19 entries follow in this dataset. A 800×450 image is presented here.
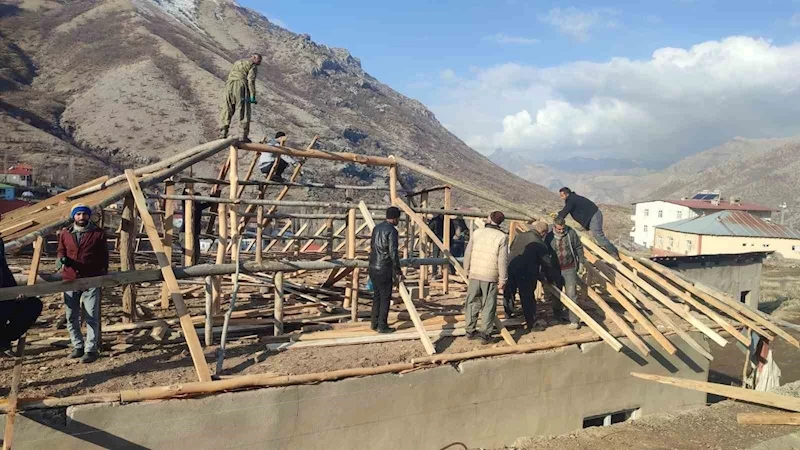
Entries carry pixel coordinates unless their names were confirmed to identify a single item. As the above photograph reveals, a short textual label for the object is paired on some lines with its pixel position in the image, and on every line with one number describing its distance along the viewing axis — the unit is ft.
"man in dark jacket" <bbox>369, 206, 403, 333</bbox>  23.66
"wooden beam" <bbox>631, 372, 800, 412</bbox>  26.53
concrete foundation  16.71
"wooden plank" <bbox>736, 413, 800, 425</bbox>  25.21
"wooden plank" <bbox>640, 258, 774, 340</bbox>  30.66
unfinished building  17.52
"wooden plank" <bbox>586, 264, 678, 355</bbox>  26.55
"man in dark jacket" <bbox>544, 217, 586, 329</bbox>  27.68
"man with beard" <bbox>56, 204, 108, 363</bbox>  18.37
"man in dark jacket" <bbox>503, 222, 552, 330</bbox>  27.14
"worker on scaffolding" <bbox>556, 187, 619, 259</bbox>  32.50
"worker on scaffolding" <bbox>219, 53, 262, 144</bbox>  28.09
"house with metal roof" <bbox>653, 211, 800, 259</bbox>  119.03
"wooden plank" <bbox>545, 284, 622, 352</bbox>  25.51
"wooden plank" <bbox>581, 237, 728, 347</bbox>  28.09
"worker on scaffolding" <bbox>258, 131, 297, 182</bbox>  30.17
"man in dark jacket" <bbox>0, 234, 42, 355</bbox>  16.76
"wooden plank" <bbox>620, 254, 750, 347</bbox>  29.73
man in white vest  24.14
